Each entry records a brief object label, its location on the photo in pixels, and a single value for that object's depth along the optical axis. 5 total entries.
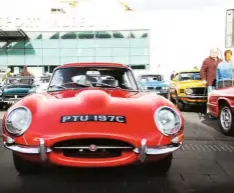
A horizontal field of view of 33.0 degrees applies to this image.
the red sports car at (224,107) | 7.21
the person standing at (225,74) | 8.94
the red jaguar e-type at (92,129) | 3.66
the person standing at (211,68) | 10.24
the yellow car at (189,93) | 11.45
